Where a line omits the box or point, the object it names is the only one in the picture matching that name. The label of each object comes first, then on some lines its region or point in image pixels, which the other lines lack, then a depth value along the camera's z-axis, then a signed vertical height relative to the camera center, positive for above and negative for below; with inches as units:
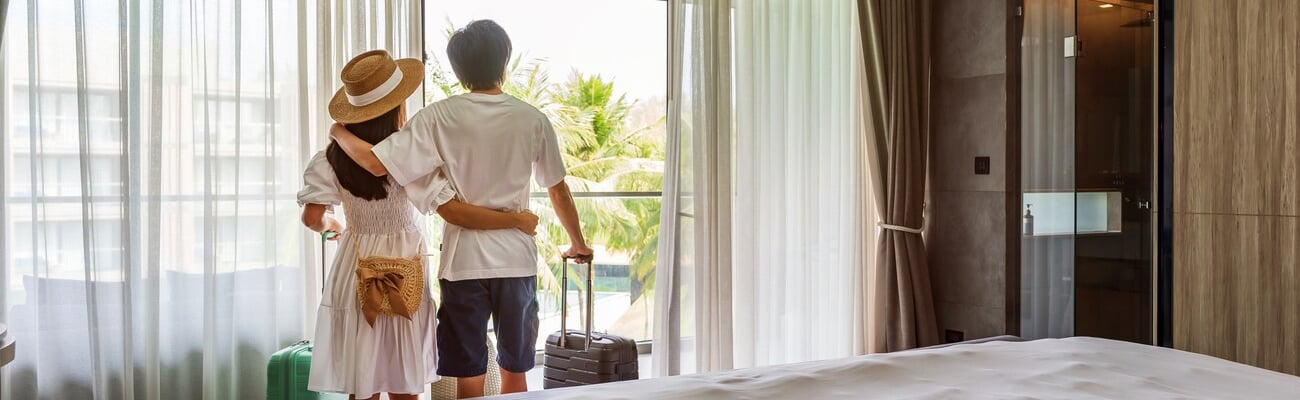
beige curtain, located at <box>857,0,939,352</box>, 173.2 +5.3
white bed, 64.4 -14.1
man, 106.0 -0.7
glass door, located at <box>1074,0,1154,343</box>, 143.3 +2.8
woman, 99.7 -6.8
